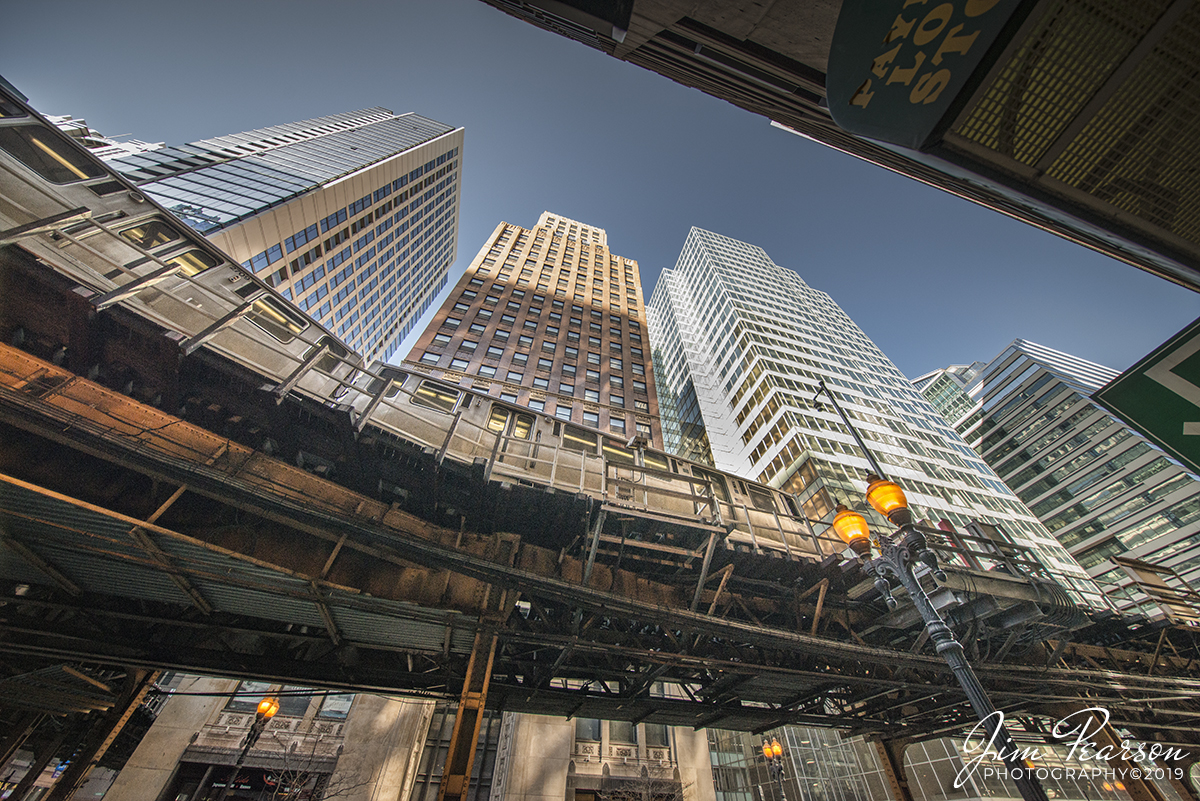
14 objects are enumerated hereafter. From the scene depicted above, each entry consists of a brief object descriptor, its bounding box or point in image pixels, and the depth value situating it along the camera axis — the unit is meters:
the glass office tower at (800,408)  42.69
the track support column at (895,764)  14.66
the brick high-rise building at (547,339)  34.41
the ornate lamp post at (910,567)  5.84
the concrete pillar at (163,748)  16.17
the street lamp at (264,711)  13.56
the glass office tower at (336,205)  33.72
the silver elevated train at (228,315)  6.47
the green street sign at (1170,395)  2.66
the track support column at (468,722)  6.27
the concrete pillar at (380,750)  17.22
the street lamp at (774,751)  16.89
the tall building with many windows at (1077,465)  54.31
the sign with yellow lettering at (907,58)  2.04
